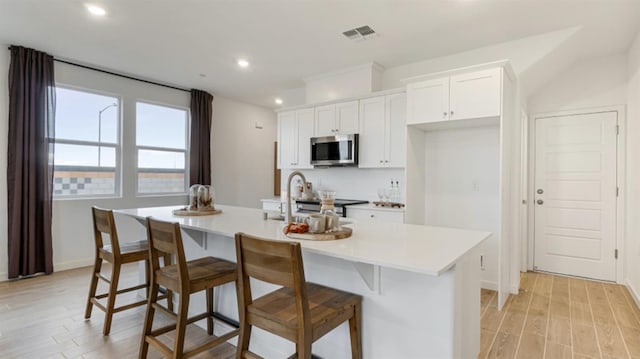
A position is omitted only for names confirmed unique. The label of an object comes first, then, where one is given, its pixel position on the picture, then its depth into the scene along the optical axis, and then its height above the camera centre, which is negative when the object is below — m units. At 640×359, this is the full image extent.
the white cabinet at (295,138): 4.82 +0.61
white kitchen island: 1.49 -0.55
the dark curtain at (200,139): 5.39 +0.64
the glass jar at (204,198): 2.89 -0.18
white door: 3.85 -0.17
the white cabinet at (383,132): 3.97 +0.59
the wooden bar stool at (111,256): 2.47 -0.62
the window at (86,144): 4.16 +0.43
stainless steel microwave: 4.29 +0.38
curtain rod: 4.13 +1.42
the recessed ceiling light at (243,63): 4.13 +1.47
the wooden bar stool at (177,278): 1.87 -0.60
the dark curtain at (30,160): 3.68 +0.18
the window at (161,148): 4.91 +0.45
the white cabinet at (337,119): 4.36 +0.82
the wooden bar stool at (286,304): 1.36 -0.60
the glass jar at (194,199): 2.90 -0.19
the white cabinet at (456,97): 3.09 +0.82
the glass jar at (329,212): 1.86 -0.19
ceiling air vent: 3.26 +1.47
